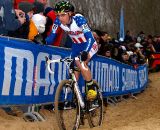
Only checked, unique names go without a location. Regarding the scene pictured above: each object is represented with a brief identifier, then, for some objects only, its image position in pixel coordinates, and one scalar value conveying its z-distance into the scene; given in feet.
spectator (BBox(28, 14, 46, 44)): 38.55
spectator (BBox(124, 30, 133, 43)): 96.77
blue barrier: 34.73
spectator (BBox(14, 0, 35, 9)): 43.24
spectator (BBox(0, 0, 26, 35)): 37.65
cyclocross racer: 34.09
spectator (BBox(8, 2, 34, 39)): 38.55
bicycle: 32.70
